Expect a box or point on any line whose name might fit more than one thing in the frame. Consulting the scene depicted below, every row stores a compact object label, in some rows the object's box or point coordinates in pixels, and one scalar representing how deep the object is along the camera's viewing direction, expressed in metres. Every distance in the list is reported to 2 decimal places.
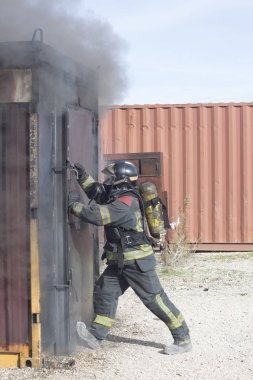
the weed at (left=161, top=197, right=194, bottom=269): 18.31
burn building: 8.41
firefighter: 9.19
